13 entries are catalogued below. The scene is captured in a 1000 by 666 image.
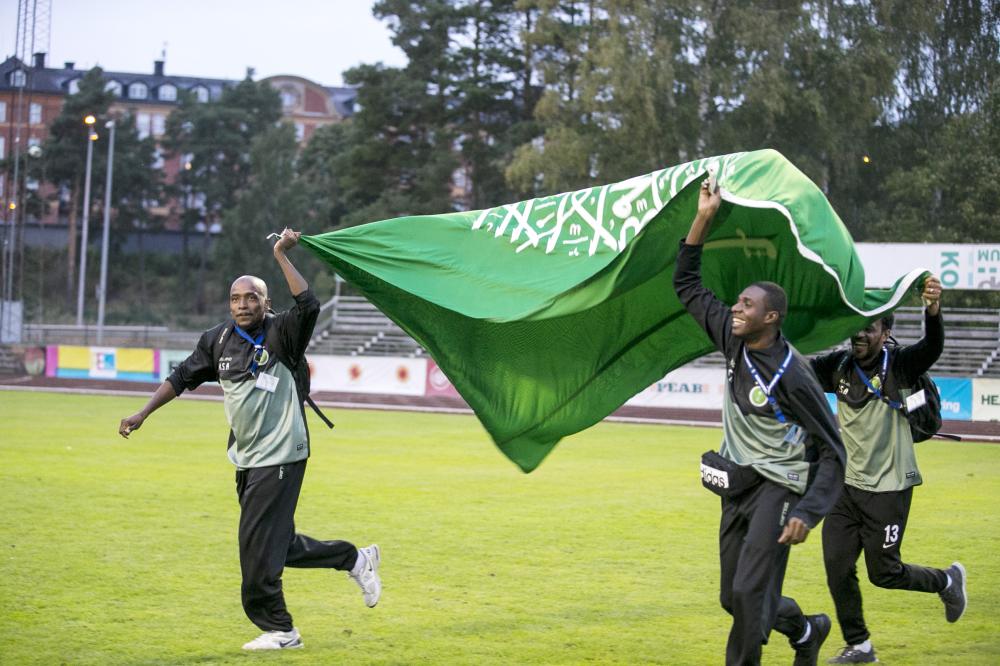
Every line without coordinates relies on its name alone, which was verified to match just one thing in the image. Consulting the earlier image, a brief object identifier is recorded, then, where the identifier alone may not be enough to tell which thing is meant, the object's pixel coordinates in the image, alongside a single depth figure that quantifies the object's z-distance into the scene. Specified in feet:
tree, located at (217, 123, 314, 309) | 245.45
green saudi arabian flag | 22.16
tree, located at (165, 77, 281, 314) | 271.69
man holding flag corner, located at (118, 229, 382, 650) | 23.62
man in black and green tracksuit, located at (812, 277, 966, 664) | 23.99
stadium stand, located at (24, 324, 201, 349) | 159.74
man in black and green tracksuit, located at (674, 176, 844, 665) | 18.74
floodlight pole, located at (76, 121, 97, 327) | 163.92
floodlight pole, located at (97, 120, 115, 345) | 156.35
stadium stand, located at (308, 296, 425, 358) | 141.90
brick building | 316.81
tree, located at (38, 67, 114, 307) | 255.09
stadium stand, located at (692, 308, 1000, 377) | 111.55
